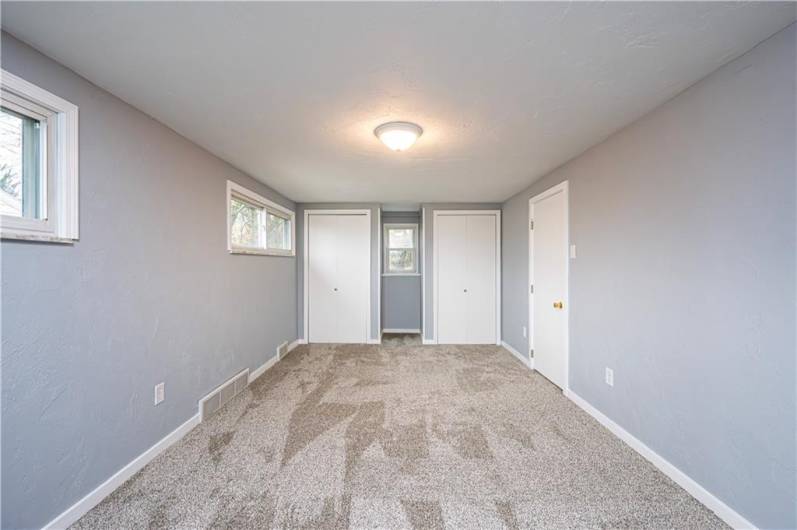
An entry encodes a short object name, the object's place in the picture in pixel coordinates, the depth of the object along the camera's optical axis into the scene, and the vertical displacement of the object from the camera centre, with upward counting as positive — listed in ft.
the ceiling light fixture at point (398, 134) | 6.77 +3.02
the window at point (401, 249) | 18.58 +0.99
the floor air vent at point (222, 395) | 7.95 -3.74
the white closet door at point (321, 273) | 15.39 -0.40
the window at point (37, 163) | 4.30 +1.57
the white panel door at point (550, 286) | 9.76 -0.74
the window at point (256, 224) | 10.02 +1.64
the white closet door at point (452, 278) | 15.35 -0.67
